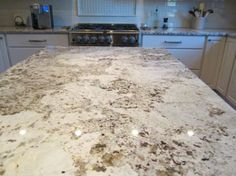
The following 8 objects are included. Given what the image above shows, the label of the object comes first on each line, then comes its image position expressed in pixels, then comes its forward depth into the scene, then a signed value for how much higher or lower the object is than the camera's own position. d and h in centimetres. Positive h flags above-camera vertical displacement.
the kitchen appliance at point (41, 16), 285 +1
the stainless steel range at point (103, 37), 271 -24
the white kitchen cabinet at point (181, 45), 279 -33
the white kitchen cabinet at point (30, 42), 278 -33
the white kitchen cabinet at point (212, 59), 281 -52
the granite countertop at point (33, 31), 273 -18
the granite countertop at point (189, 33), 274 -17
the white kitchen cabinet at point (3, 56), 280 -53
